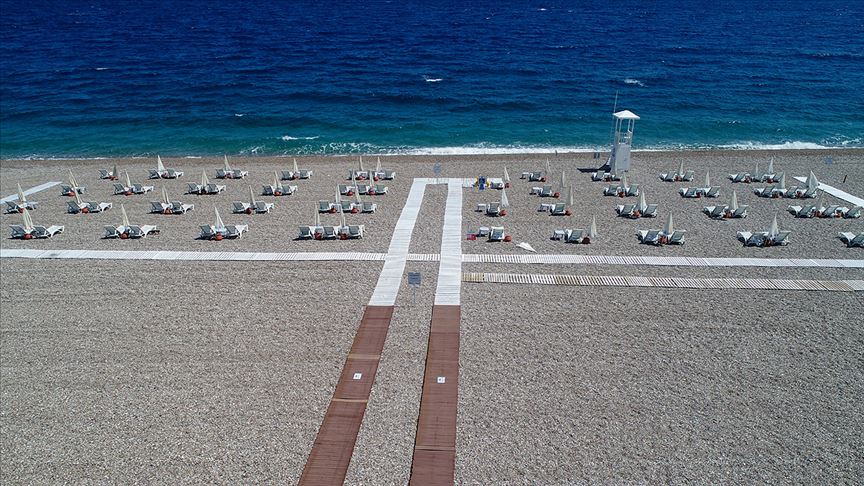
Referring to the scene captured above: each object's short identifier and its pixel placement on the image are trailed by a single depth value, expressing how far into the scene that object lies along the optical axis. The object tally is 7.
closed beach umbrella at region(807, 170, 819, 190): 26.94
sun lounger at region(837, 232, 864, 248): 21.73
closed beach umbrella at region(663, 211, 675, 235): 22.33
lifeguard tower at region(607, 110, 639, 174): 30.83
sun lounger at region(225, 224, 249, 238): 23.56
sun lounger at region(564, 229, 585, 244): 22.56
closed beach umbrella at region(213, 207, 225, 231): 23.58
